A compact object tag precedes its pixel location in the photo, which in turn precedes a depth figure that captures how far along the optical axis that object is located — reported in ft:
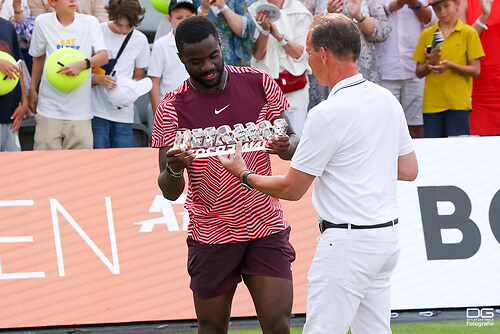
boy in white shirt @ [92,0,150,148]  50.26
